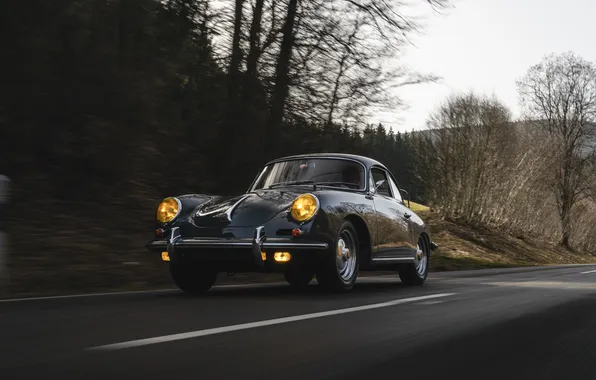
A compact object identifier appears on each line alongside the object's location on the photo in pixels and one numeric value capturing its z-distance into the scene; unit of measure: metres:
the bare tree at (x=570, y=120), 46.53
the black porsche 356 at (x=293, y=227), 6.88
